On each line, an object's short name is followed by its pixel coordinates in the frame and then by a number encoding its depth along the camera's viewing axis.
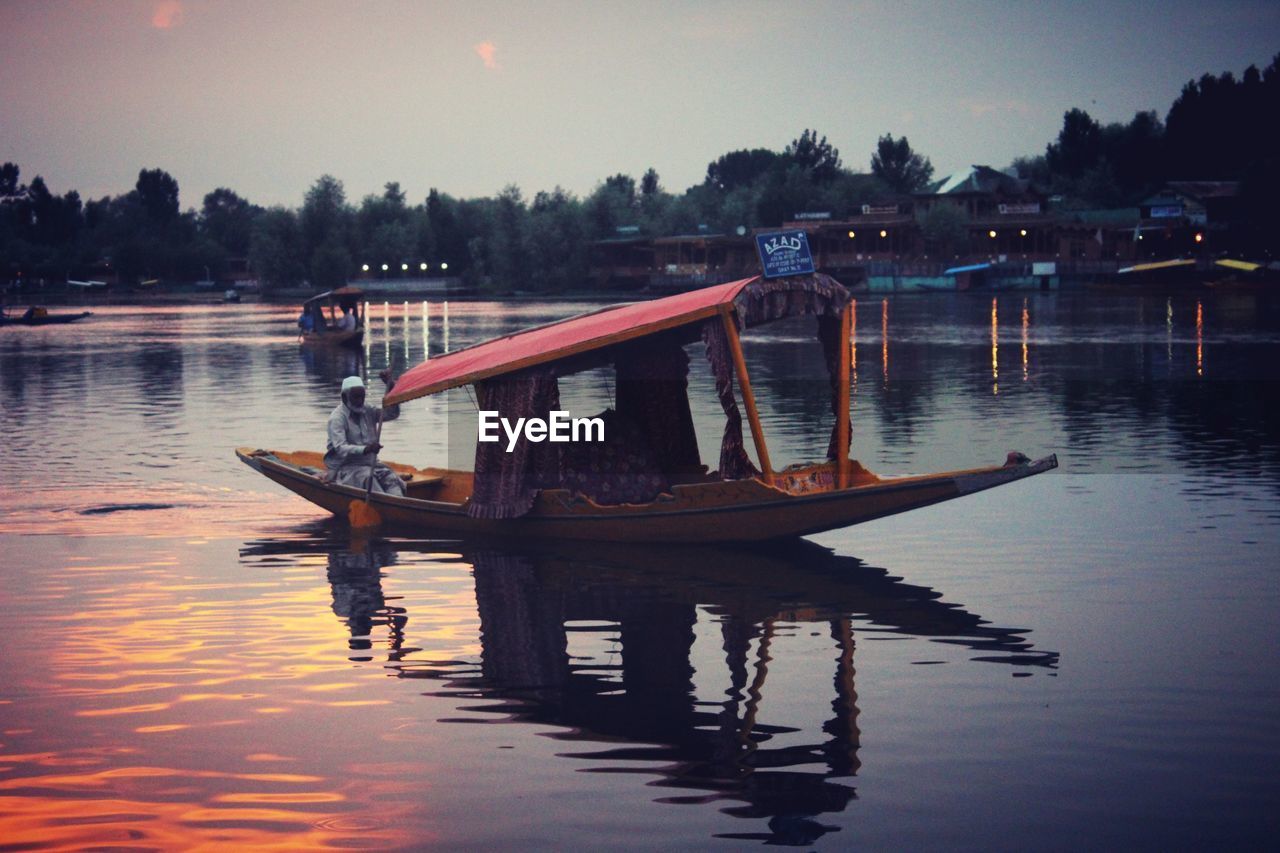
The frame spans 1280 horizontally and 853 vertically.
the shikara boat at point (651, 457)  15.05
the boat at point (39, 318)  88.56
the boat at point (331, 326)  59.91
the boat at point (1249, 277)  87.88
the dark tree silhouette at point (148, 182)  199.75
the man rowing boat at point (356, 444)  17.36
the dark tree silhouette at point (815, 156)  159.62
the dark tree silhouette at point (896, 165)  159.00
